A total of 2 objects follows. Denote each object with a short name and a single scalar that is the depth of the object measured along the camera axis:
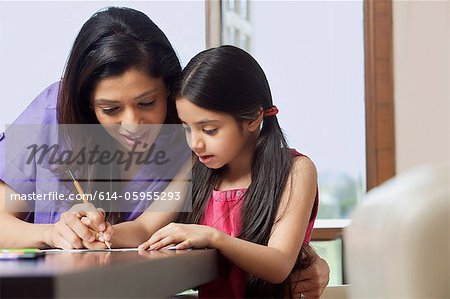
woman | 1.60
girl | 1.46
